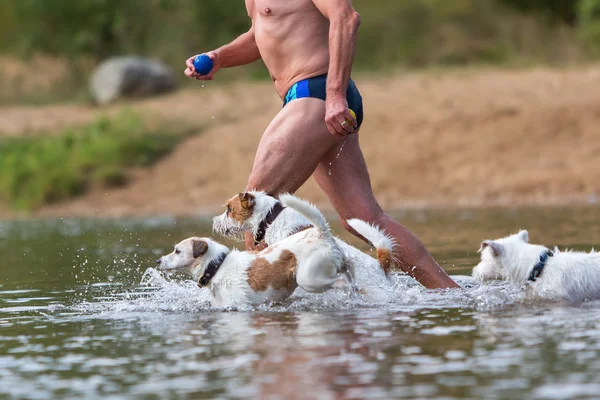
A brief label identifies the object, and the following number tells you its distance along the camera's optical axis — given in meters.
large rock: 61.75
